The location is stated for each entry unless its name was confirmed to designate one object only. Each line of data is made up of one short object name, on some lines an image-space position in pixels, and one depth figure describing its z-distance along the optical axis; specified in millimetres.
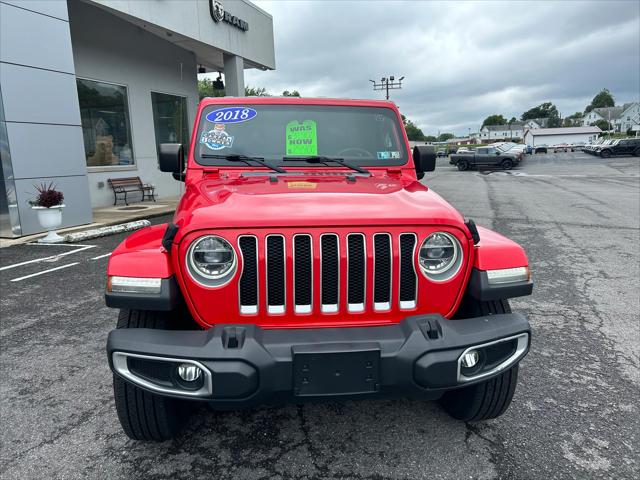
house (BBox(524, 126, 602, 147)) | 100938
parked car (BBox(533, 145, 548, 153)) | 64450
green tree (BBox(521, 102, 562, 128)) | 141500
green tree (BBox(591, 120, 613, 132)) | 116000
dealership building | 8156
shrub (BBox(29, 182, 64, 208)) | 8062
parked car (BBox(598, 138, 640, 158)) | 41375
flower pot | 7941
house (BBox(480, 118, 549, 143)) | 135125
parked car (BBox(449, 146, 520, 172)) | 31531
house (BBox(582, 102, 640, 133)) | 109125
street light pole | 51219
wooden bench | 12445
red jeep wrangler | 1902
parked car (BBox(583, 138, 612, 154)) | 44325
